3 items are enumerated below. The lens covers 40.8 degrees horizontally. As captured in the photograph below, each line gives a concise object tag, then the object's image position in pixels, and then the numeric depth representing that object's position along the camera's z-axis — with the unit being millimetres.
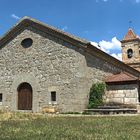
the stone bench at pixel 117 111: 12031
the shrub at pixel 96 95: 13286
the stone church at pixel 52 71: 13342
